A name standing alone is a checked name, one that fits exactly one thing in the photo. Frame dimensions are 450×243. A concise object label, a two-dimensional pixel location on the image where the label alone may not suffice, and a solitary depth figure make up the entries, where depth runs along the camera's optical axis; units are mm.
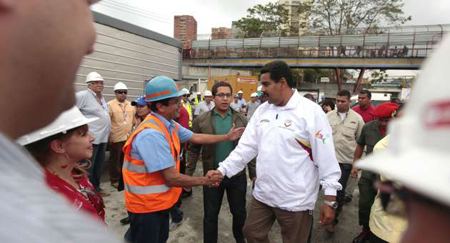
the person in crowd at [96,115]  4547
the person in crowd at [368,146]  3521
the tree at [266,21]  35312
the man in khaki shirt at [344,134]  4594
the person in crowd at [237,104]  11734
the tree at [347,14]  26422
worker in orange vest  2281
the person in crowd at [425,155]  494
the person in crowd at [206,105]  8797
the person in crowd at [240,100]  13111
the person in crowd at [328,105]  6973
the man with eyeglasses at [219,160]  3332
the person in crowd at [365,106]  5752
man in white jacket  2441
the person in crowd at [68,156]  1666
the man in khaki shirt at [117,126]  5371
